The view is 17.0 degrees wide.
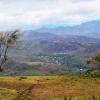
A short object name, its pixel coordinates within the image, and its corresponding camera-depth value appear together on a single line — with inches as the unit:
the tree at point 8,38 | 2670.8
